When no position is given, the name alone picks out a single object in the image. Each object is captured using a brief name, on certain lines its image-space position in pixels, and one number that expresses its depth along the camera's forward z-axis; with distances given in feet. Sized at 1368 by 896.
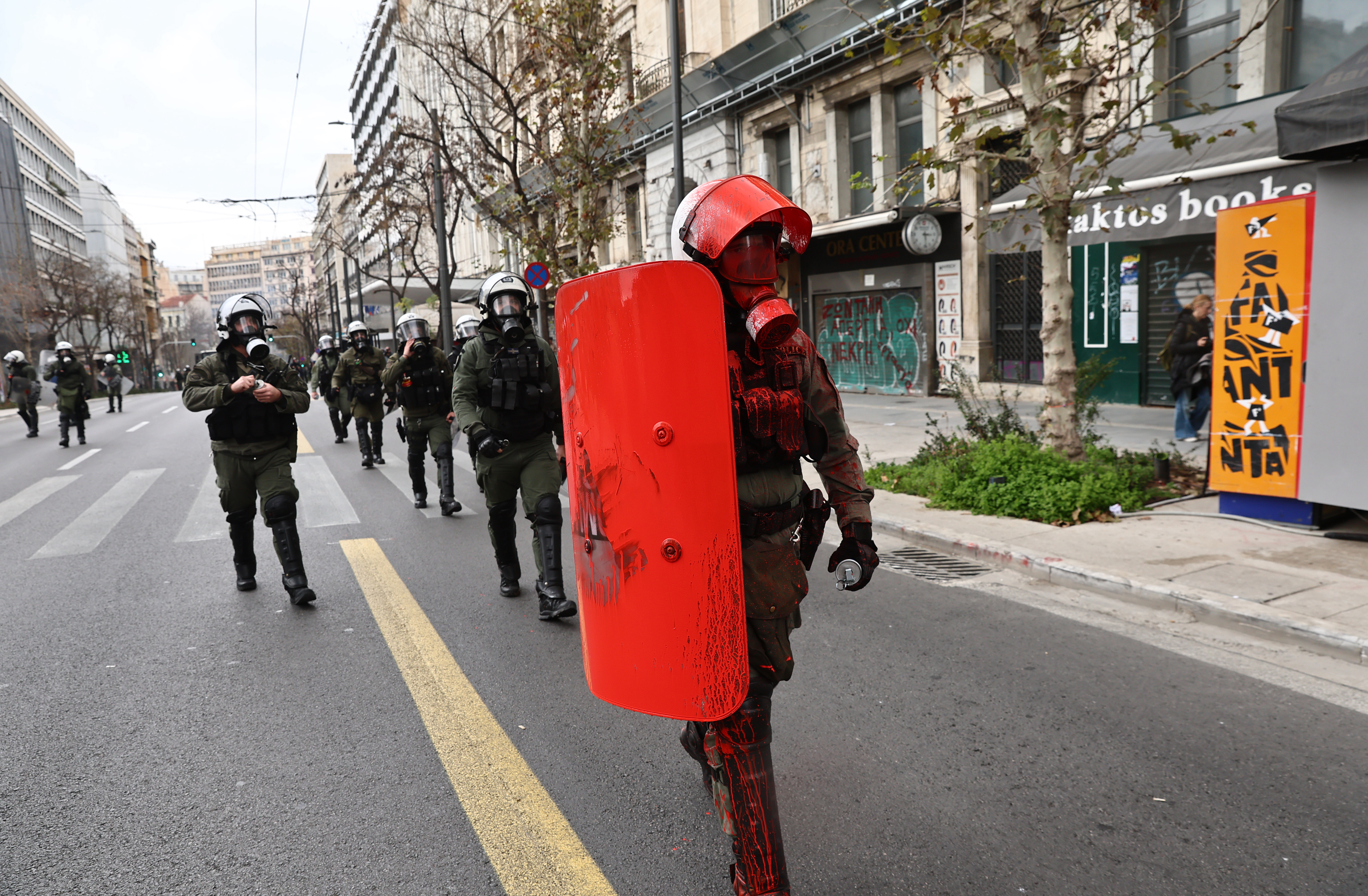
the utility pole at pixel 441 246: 60.59
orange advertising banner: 19.34
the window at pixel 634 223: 88.69
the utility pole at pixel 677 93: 42.11
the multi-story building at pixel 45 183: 226.58
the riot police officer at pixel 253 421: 17.10
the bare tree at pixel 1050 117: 22.93
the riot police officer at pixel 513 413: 16.56
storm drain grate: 18.74
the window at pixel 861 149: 60.59
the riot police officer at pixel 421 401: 28.89
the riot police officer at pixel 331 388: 47.29
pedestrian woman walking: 31.65
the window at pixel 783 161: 69.21
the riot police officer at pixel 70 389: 50.65
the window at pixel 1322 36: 33.63
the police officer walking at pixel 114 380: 88.02
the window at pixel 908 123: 56.08
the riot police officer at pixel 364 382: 37.65
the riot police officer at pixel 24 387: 58.95
